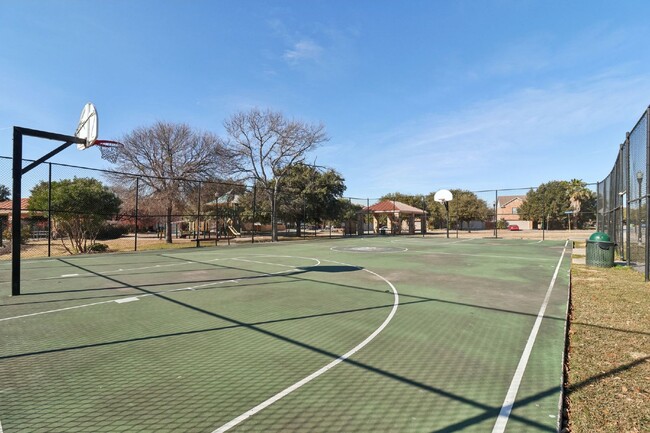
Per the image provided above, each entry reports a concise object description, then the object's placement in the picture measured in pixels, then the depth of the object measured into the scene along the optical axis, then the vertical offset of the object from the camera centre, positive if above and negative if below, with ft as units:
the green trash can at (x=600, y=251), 39.68 -3.34
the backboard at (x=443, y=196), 125.80 +8.70
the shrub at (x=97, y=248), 71.51 -6.08
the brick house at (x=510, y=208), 279.69 +10.74
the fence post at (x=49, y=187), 56.29 +4.98
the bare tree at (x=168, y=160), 96.78 +16.91
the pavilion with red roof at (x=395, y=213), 147.54 +2.75
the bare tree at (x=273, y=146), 108.68 +22.52
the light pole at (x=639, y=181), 33.88 +3.88
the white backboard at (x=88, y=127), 29.48 +7.80
